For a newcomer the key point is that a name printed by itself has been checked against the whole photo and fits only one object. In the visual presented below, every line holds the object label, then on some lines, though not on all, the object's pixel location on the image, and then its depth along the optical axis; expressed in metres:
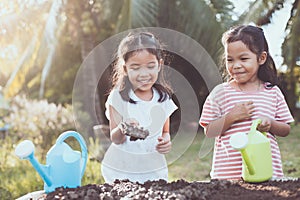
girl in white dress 2.11
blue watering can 1.83
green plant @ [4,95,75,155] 6.77
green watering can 1.87
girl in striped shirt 2.15
